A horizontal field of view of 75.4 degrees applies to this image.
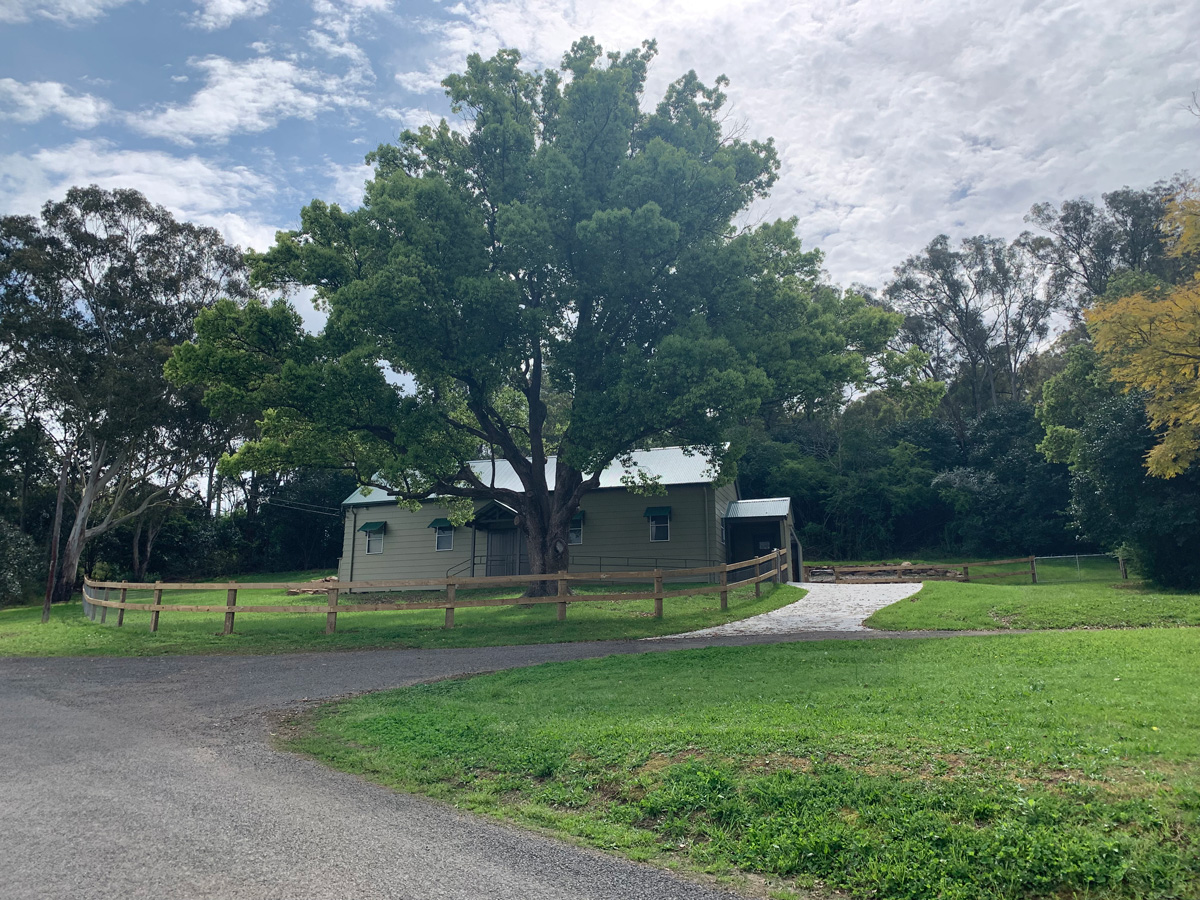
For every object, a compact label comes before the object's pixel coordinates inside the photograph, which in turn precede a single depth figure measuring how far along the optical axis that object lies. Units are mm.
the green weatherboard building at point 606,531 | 28344
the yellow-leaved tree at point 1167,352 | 18328
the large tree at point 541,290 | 18219
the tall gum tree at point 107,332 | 27719
